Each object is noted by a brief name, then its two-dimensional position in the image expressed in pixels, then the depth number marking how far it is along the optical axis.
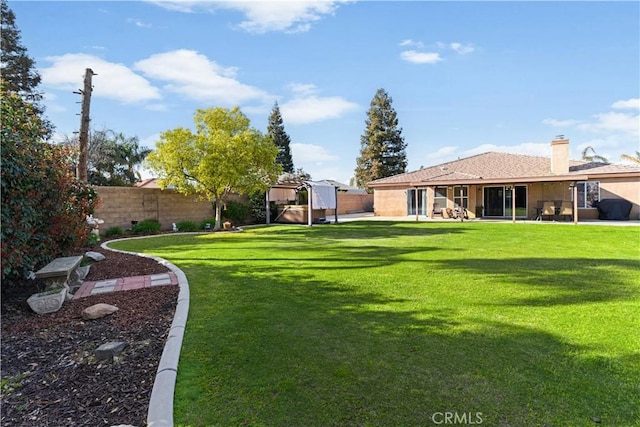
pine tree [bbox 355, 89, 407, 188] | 42.53
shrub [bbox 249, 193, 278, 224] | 19.97
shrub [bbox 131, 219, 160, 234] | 14.30
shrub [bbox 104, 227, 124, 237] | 13.55
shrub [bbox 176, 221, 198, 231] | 15.87
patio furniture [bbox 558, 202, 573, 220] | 18.25
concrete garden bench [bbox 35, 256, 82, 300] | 4.87
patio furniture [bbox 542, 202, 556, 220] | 18.58
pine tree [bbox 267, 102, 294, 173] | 44.25
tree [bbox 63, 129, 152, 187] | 24.75
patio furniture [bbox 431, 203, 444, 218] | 23.19
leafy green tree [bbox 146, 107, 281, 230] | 14.48
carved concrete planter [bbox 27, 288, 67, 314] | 4.52
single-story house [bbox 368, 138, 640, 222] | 18.80
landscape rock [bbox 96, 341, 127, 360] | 3.25
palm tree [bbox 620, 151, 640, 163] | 18.57
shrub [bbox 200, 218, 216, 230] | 17.14
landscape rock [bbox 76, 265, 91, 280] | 6.16
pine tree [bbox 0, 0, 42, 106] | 22.92
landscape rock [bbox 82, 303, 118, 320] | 4.32
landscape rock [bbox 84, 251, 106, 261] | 7.81
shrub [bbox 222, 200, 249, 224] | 18.53
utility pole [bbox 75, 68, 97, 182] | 10.93
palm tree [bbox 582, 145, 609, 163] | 35.69
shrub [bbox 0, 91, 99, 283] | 4.25
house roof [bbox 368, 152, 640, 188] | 18.72
